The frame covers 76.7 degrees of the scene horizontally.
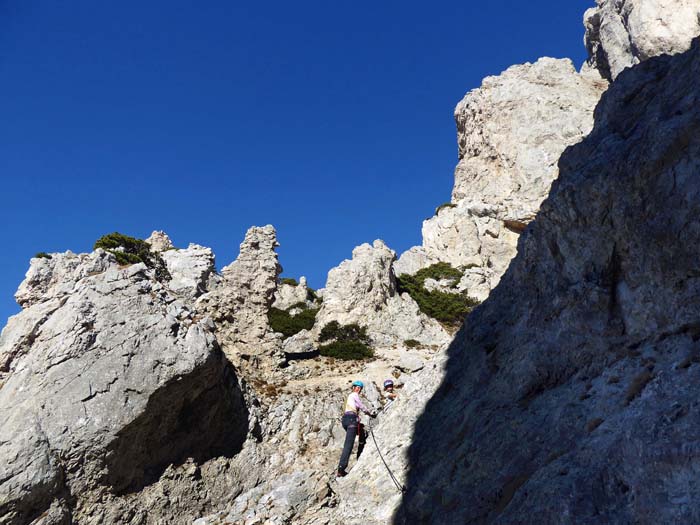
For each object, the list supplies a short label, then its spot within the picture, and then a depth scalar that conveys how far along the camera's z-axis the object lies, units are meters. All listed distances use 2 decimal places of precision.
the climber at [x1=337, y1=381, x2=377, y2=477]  14.02
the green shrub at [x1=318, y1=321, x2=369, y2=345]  32.17
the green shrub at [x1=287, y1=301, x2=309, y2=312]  43.42
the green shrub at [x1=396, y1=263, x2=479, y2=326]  38.56
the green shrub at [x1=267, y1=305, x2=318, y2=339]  35.81
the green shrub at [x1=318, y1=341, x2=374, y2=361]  28.44
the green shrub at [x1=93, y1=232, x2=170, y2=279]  45.58
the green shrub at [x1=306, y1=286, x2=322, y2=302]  47.42
